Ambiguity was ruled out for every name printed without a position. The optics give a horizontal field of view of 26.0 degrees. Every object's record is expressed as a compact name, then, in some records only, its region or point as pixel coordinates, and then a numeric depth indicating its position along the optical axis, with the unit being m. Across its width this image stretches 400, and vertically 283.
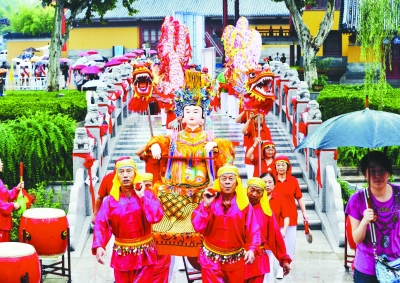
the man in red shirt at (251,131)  12.30
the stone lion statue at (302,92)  15.98
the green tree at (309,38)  23.75
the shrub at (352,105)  15.62
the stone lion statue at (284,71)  18.66
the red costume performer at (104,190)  9.77
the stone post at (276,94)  19.15
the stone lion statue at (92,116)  14.72
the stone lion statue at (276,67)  19.39
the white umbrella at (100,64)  32.28
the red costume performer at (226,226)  8.05
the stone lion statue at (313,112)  14.40
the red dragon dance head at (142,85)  10.52
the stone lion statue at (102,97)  16.42
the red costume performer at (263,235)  8.46
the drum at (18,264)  8.47
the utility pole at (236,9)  29.38
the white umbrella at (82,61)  33.38
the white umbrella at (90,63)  32.14
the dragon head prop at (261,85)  11.16
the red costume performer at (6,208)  10.16
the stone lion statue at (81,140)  13.38
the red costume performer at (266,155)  11.10
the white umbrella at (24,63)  37.25
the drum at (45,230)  9.84
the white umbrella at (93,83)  24.89
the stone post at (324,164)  13.23
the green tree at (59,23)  24.88
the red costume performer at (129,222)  8.22
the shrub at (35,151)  14.05
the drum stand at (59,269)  10.34
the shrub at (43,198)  13.73
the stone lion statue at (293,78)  17.78
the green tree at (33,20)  54.38
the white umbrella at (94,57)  35.88
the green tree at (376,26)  17.55
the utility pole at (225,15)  29.17
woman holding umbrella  6.68
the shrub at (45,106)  16.67
